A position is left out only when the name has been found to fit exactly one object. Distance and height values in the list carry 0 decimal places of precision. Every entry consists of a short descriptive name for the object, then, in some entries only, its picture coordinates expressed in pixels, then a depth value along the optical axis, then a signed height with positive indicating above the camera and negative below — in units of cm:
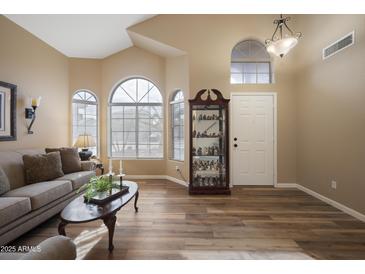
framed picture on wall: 332 +44
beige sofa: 218 -71
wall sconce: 383 +50
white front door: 466 -4
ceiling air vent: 312 +145
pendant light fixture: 323 +143
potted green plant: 260 -59
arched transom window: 476 +169
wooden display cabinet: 421 -15
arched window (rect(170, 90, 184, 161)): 509 +31
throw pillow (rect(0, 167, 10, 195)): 260 -55
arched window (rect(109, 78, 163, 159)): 558 +45
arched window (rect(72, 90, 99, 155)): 528 +60
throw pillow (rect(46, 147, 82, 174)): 380 -39
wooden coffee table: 202 -75
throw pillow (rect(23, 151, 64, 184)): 313 -44
